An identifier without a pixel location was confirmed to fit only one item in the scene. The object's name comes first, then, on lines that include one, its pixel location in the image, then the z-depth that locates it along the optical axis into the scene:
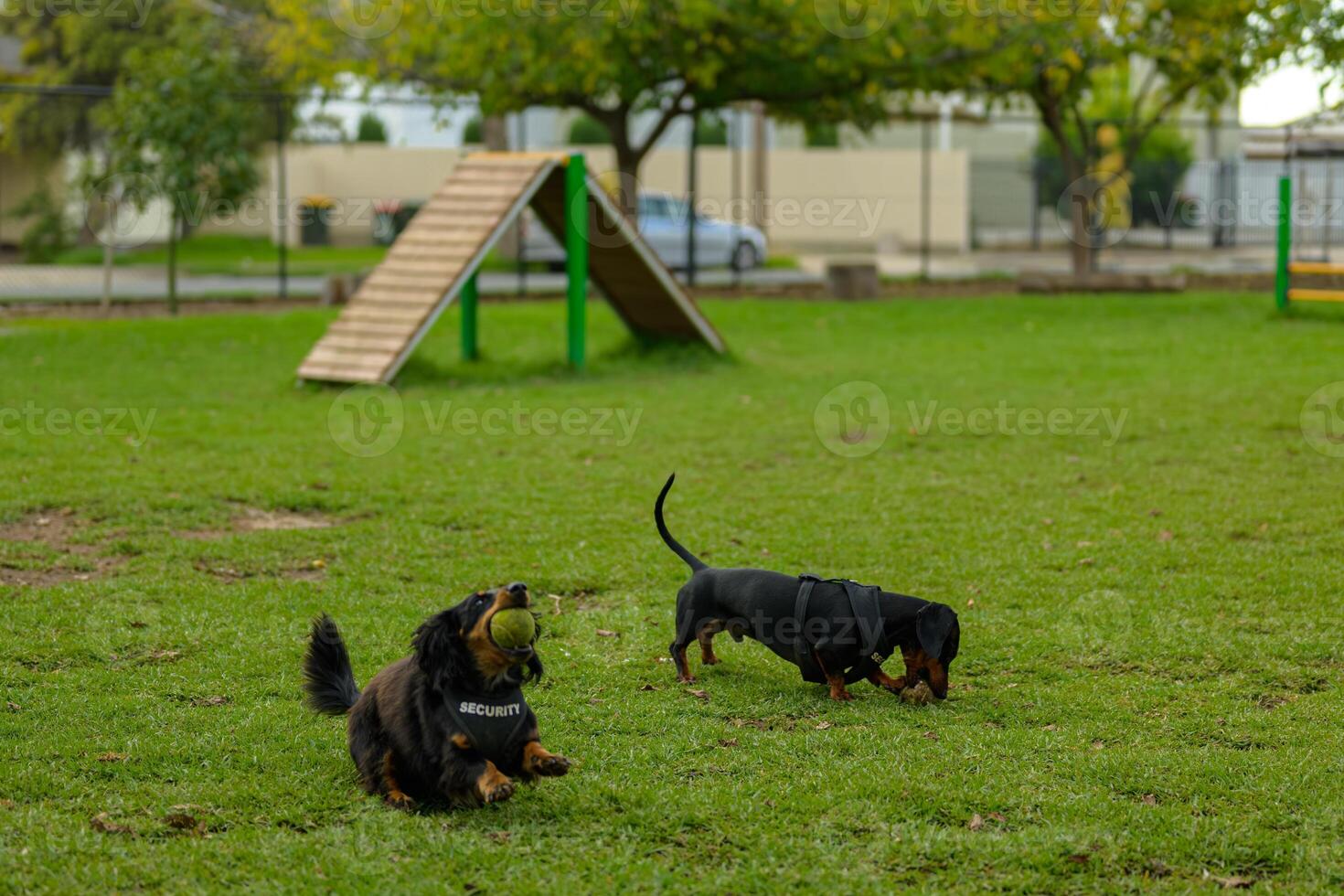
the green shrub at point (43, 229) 22.55
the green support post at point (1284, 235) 17.14
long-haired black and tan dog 3.98
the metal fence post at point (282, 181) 19.16
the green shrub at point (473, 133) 34.47
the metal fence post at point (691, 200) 20.44
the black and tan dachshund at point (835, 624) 5.04
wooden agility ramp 12.46
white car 25.72
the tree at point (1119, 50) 18.22
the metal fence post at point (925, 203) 23.39
